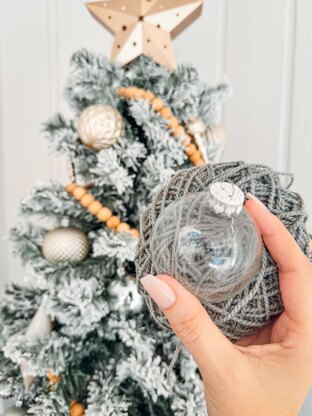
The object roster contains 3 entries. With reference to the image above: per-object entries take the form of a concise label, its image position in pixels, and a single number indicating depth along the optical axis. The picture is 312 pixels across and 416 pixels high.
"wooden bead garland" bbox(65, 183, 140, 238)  0.66
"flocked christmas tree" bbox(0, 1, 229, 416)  0.64
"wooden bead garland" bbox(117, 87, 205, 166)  0.67
